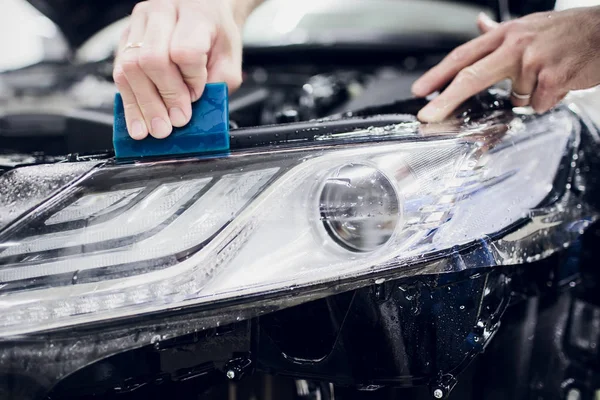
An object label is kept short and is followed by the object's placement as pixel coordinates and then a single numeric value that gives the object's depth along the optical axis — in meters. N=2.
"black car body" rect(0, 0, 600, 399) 0.63
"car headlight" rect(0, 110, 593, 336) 0.64
